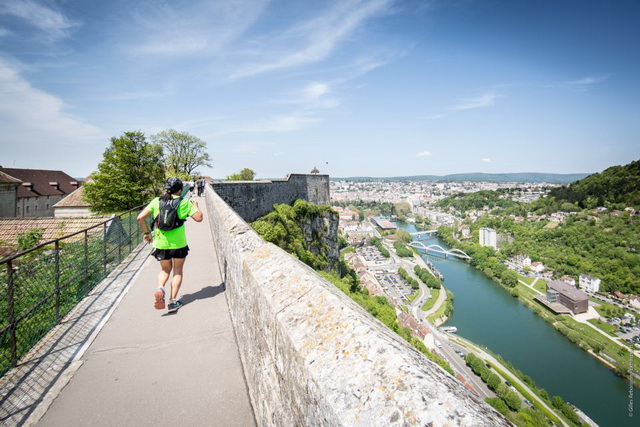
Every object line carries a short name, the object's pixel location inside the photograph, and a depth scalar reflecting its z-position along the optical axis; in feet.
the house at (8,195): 83.46
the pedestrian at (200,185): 70.44
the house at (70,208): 91.45
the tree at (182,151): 112.63
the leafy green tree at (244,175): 129.88
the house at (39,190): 109.70
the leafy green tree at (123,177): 67.31
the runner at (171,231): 11.60
